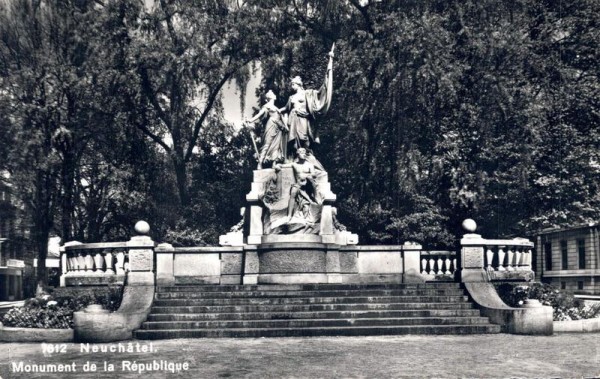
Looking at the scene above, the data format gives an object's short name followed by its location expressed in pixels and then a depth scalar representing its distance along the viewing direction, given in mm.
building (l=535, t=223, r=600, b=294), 45344
